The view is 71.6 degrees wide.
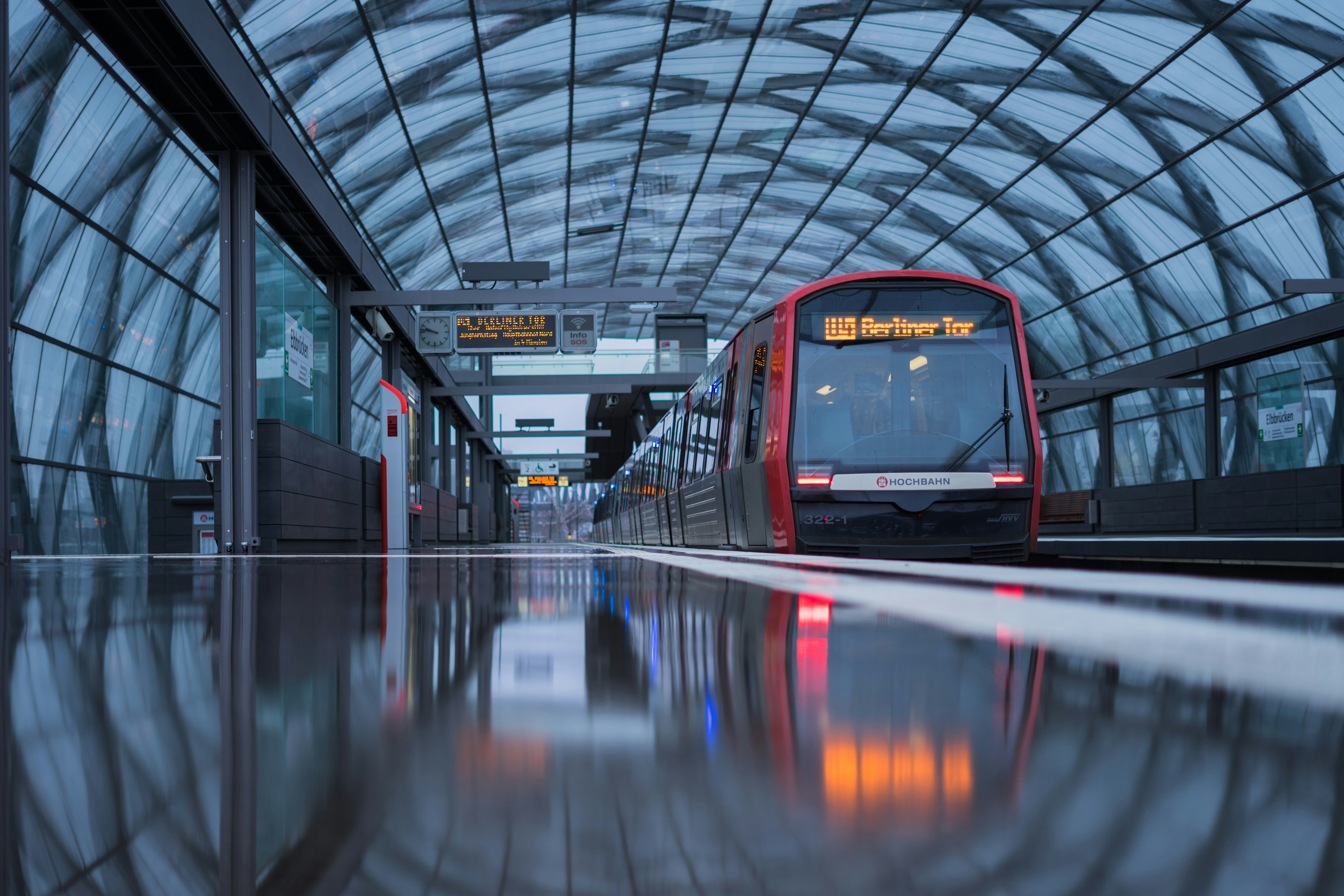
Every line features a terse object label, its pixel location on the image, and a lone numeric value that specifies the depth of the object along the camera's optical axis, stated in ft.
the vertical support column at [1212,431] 84.74
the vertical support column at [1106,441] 101.81
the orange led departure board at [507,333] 59.77
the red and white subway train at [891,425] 25.68
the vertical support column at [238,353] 36.73
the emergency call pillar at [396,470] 58.54
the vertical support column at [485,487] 144.87
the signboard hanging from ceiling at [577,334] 60.23
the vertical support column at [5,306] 20.31
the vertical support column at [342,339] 53.88
